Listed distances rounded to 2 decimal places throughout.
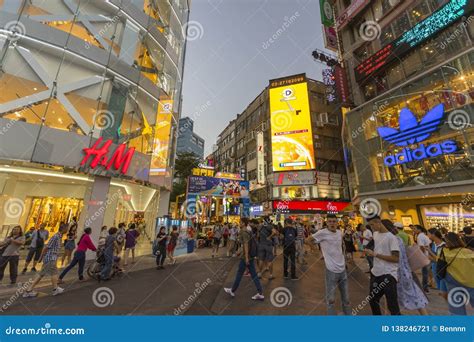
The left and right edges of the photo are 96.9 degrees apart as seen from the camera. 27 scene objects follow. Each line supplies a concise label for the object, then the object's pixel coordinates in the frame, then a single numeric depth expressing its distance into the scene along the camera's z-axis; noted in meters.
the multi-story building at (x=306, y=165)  27.78
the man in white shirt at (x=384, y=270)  3.30
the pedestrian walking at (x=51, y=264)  5.73
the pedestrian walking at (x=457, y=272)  3.44
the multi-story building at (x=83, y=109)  10.12
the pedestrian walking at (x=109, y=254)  7.24
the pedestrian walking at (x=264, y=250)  7.65
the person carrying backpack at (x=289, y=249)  7.48
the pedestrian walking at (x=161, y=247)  9.66
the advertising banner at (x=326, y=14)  26.72
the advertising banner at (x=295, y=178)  28.07
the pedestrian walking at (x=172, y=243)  10.53
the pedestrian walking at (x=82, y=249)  7.13
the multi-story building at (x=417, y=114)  14.13
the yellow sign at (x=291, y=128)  28.86
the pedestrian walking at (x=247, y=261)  5.34
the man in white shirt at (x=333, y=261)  3.83
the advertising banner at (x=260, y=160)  30.23
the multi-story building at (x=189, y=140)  123.56
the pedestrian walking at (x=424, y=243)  6.22
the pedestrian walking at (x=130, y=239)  9.77
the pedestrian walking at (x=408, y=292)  3.61
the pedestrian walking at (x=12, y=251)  6.41
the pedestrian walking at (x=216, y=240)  14.16
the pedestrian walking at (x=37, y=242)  8.78
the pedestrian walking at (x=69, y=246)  8.95
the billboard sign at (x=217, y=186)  19.53
